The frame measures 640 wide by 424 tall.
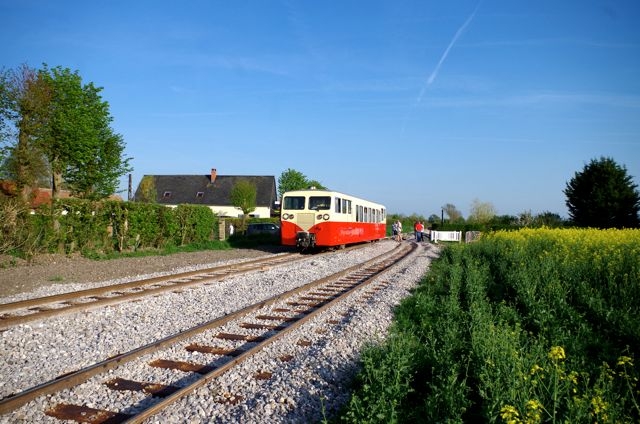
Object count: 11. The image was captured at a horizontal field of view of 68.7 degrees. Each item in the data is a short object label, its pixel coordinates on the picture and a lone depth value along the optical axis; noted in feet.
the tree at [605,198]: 130.93
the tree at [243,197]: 199.21
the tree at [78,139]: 98.58
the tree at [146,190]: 173.36
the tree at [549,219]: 115.65
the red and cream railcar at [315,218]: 69.56
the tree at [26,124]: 82.74
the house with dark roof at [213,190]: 220.45
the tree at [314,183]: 281.29
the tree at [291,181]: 274.36
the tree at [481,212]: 173.63
